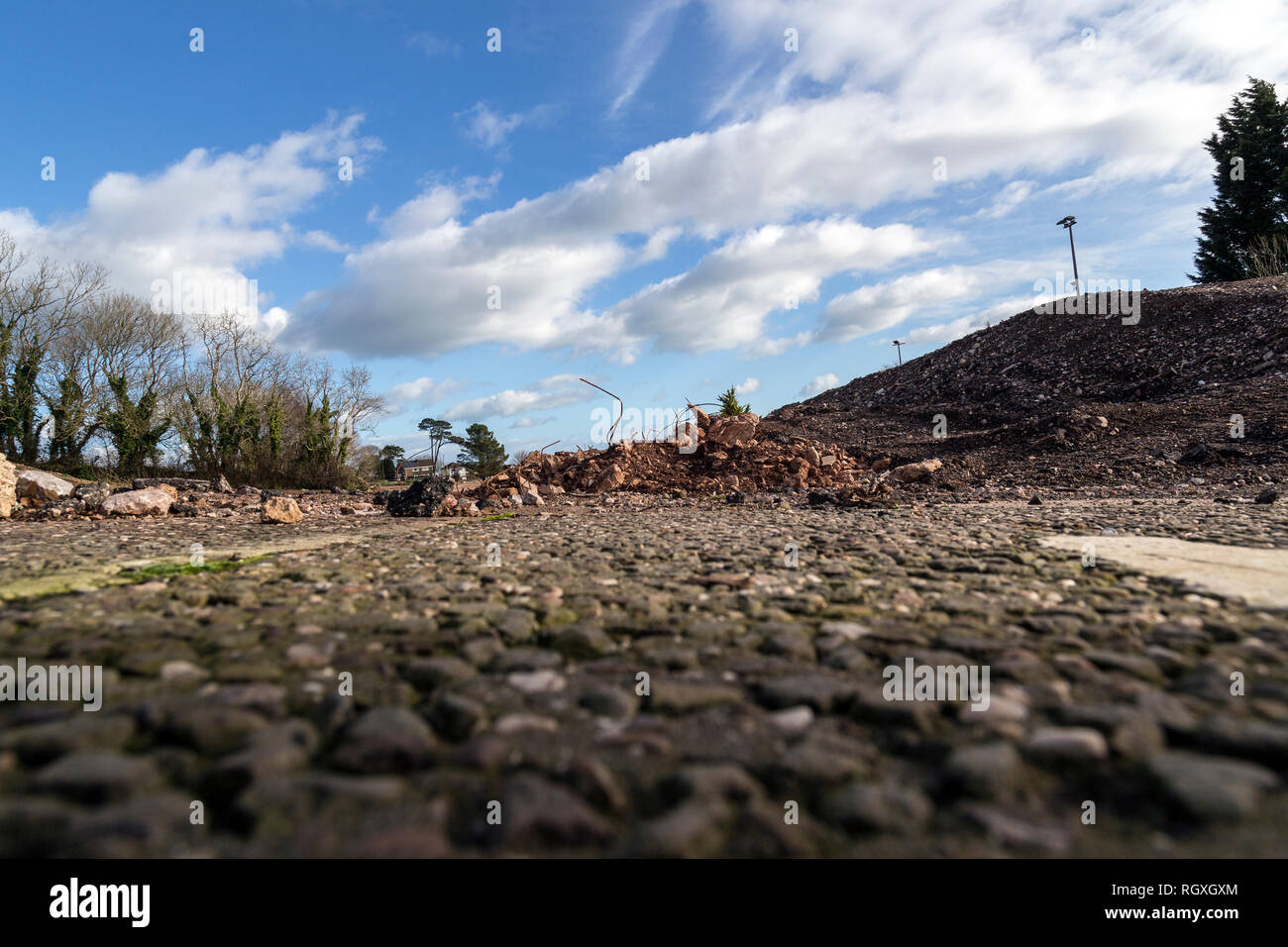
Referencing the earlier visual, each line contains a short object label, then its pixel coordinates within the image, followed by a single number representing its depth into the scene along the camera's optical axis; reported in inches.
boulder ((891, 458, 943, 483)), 481.4
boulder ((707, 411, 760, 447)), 573.6
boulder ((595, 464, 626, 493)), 499.8
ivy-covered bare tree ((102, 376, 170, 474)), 896.9
